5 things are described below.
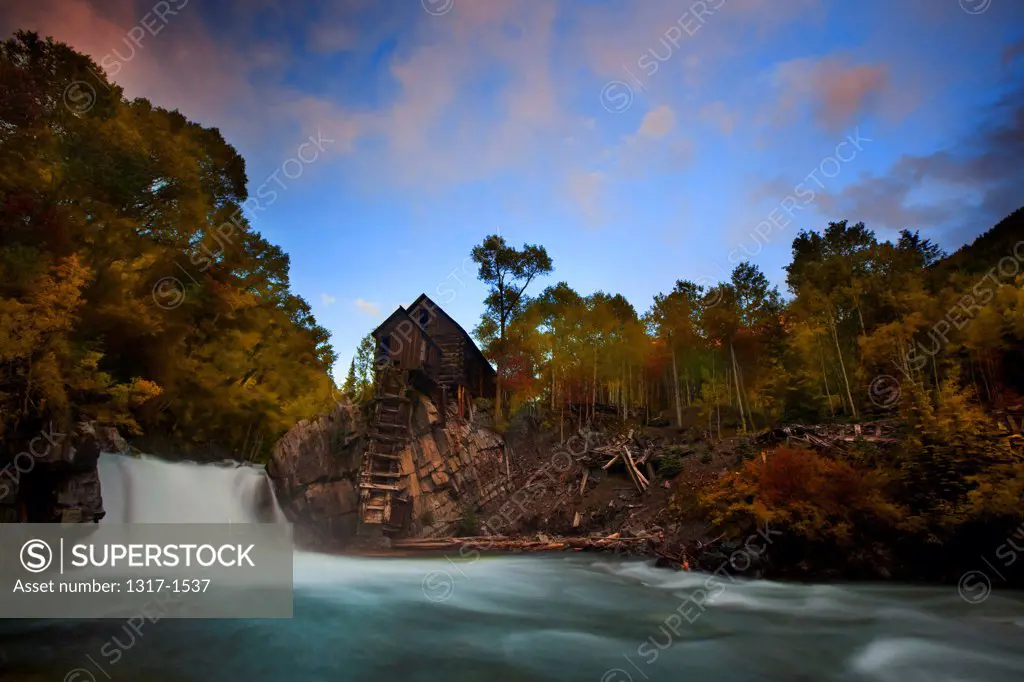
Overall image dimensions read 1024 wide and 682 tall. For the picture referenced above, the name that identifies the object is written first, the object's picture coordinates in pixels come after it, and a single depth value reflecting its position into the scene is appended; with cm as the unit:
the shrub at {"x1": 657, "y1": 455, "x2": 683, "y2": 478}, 2255
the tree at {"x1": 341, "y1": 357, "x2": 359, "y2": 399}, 2608
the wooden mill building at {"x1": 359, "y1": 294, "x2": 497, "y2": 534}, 2261
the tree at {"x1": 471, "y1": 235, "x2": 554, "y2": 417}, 4009
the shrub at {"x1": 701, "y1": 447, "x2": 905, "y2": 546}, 1168
